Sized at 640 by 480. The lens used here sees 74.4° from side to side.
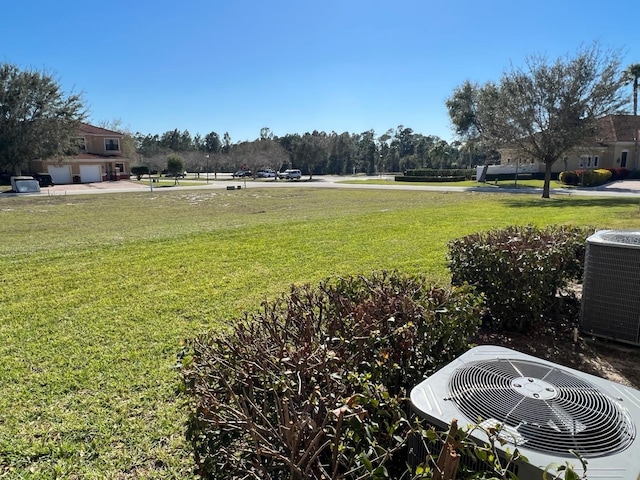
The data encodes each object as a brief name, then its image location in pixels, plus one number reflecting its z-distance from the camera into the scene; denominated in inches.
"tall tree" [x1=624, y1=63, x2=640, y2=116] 2059.5
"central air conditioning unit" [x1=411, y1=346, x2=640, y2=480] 47.3
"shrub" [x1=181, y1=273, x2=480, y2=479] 53.5
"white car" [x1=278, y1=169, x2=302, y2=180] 2177.7
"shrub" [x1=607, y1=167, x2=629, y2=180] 1386.6
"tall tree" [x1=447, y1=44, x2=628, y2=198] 787.4
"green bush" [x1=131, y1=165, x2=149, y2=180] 2224.4
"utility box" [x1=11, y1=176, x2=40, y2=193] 1181.1
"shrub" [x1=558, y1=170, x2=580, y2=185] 1269.7
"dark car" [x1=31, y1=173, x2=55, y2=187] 1529.3
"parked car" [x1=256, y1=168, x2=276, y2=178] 2462.8
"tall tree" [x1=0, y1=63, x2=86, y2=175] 1322.6
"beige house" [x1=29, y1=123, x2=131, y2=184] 1676.9
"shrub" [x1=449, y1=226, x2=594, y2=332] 145.3
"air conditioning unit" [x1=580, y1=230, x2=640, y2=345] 135.2
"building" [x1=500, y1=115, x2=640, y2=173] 1485.0
